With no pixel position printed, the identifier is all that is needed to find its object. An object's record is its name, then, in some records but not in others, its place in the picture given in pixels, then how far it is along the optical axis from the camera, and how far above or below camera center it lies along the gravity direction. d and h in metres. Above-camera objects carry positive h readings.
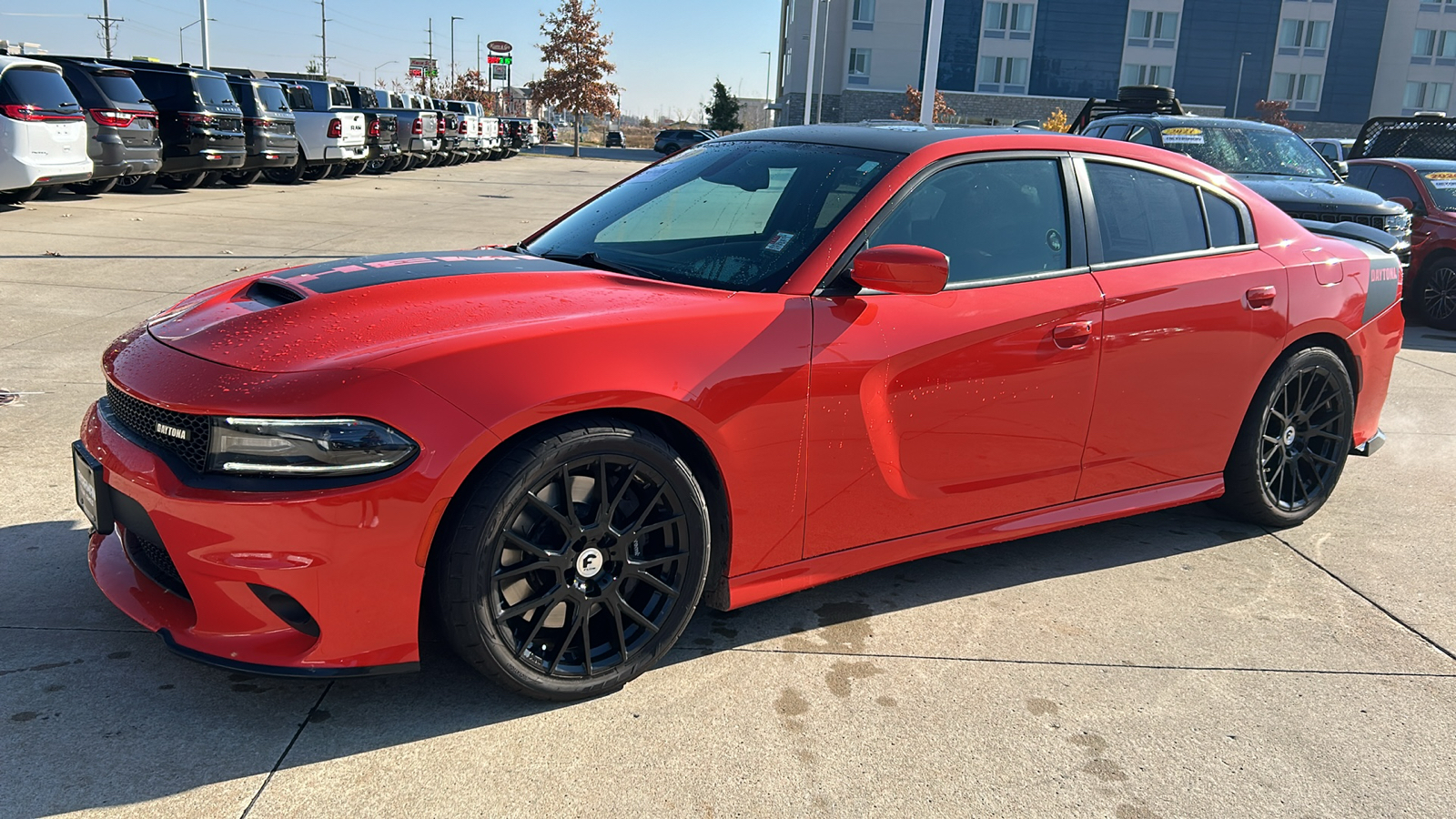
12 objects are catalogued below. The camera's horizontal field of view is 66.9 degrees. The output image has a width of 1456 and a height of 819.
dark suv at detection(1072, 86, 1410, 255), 9.17 +0.28
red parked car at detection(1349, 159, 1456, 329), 10.29 -0.31
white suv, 12.52 -0.05
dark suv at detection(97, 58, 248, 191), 17.42 +0.29
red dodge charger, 2.54 -0.63
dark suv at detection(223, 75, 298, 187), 19.56 +0.22
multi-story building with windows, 65.31 +7.80
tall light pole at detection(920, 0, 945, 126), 12.13 +1.33
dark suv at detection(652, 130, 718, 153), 45.34 +0.94
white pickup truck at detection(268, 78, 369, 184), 22.30 +0.18
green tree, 74.56 +3.40
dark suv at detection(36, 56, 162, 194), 14.64 +0.10
